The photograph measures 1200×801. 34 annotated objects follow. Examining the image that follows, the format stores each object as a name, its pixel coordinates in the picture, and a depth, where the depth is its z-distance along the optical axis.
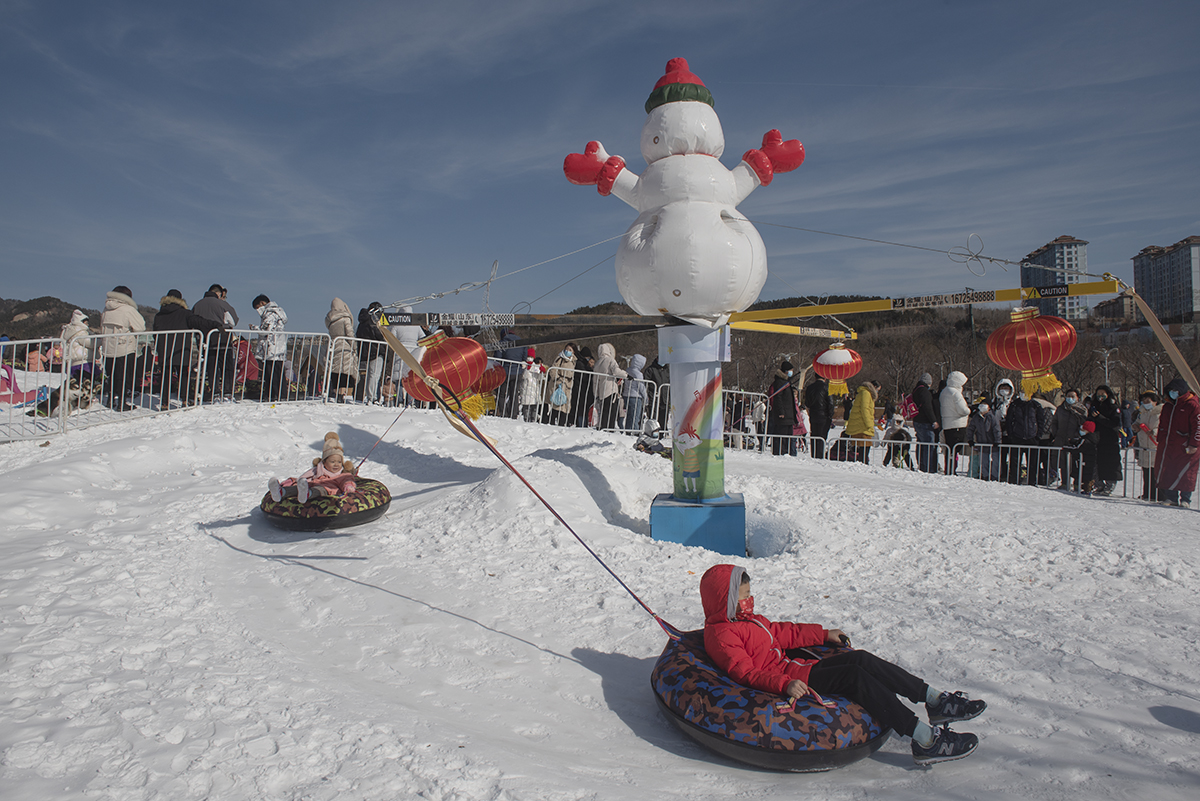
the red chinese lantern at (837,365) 11.05
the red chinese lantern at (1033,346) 6.63
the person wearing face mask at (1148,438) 10.59
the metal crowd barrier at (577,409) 13.03
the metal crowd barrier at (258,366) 10.70
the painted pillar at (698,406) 6.59
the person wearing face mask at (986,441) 11.66
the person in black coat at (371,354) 12.04
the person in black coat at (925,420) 12.44
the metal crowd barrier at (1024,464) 11.25
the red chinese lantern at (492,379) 9.45
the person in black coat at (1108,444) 10.59
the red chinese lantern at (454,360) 7.66
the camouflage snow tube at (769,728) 3.17
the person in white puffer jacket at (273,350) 11.17
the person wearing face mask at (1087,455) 10.82
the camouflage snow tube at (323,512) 6.35
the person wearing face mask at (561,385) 12.85
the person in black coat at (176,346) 10.21
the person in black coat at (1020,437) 11.27
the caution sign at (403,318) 7.17
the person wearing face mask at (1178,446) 9.37
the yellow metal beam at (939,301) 6.14
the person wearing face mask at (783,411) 12.49
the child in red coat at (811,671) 3.27
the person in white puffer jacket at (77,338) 9.45
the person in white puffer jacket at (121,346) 10.12
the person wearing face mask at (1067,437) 11.19
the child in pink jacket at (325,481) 6.43
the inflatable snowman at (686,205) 6.19
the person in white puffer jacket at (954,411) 11.76
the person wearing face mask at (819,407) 12.52
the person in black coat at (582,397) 13.42
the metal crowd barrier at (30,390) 9.48
